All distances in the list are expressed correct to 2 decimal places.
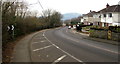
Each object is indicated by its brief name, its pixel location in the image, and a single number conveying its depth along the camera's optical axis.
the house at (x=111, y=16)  19.42
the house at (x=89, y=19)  29.46
